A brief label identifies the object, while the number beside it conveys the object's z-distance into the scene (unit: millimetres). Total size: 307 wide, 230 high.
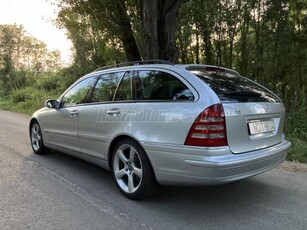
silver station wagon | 3268
